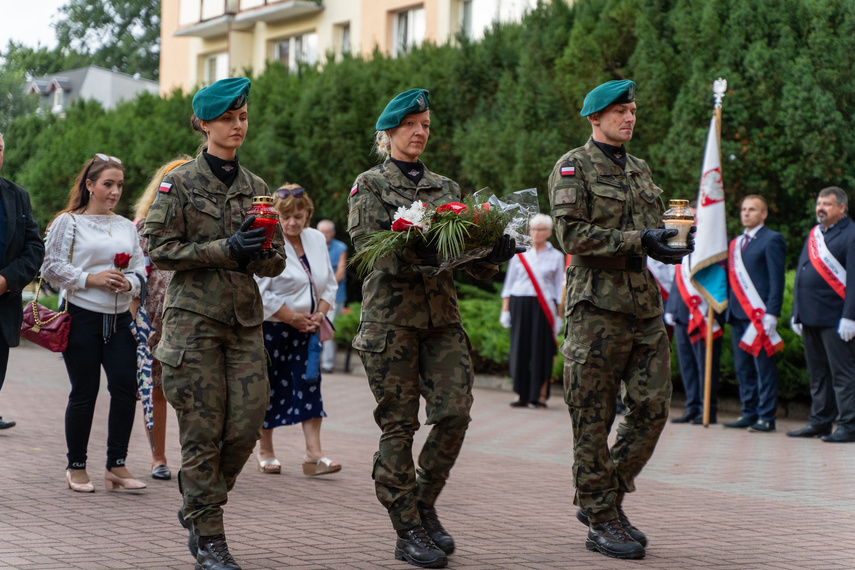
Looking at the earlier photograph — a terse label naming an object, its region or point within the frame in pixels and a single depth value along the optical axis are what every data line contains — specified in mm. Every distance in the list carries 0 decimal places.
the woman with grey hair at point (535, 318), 13047
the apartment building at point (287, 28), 25094
